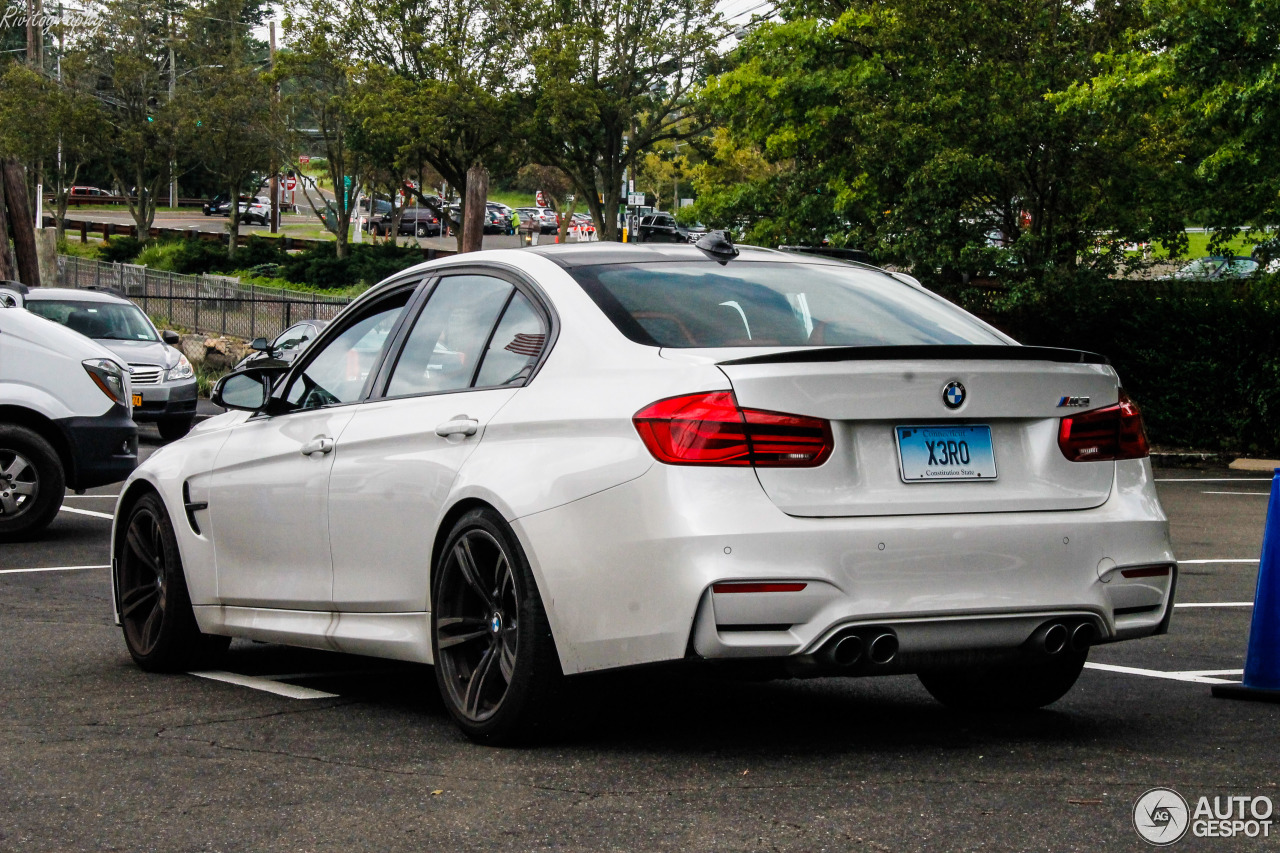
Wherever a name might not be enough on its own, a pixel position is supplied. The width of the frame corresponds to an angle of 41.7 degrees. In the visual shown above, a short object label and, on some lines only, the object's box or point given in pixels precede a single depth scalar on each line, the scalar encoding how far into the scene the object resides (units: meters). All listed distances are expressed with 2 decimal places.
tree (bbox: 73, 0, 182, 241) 58.81
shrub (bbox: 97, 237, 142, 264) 61.16
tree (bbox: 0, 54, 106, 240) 57.12
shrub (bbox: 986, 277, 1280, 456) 22.64
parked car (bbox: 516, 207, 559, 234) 86.53
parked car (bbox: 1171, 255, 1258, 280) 24.37
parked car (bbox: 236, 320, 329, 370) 25.98
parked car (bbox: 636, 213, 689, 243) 66.38
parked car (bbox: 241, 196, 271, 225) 85.88
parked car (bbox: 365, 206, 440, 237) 81.69
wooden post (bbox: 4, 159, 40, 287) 34.19
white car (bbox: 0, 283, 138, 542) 12.20
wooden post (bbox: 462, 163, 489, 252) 24.50
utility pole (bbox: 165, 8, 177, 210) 59.59
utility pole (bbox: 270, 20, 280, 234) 58.31
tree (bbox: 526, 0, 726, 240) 50.97
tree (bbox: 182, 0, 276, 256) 58.31
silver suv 21.59
